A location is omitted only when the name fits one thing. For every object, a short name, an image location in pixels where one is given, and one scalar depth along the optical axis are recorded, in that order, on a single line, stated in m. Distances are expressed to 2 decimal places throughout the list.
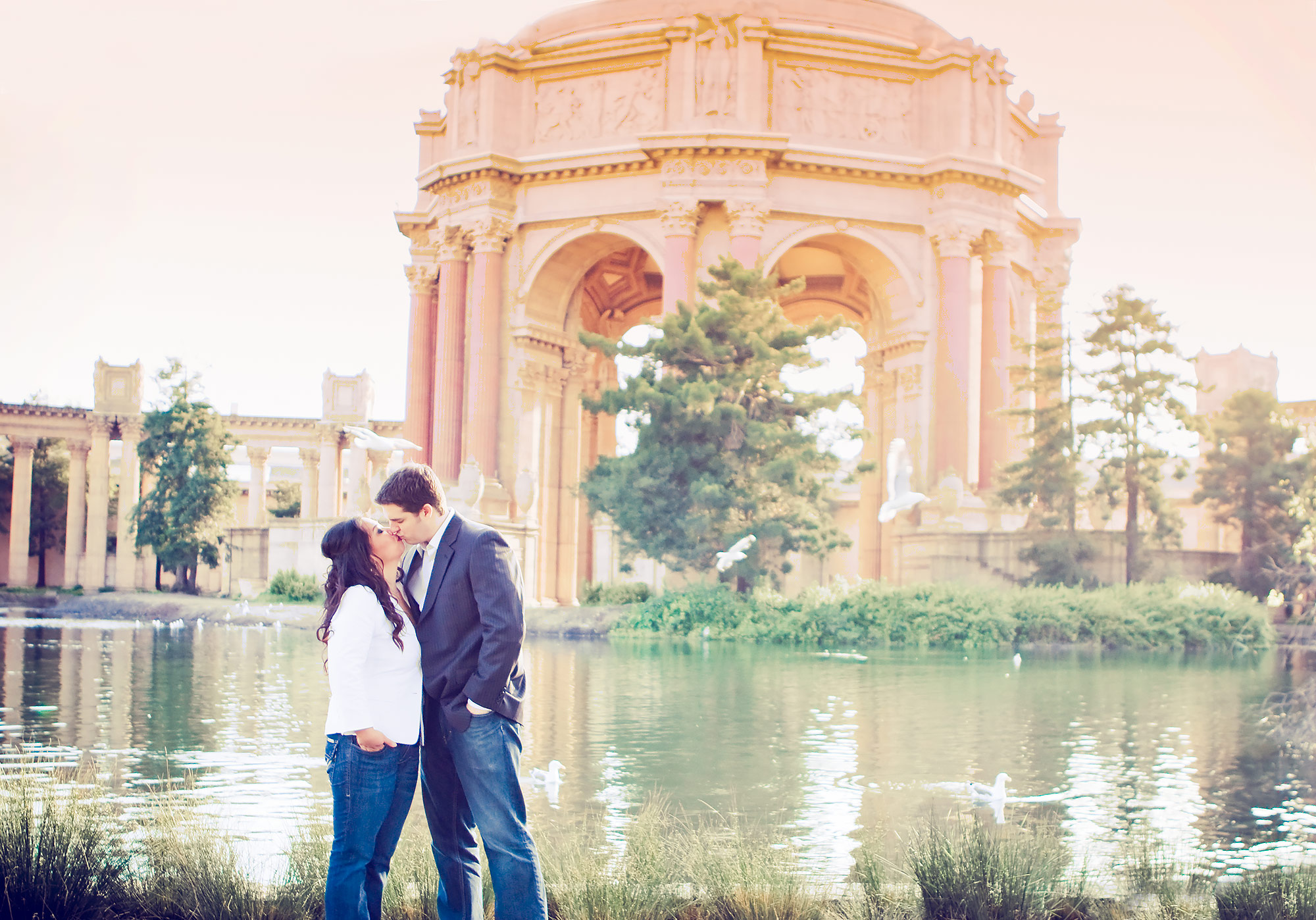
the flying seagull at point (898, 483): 21.33
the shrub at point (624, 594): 33.50
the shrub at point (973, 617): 24.83
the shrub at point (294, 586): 36.22
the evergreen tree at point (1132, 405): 29.58
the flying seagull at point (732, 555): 25.05
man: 4.55
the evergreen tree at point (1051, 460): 30.92
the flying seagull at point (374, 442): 23.64
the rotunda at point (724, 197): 37.16
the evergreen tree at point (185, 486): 48.94
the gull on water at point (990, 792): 8.52
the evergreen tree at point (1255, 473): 32.41
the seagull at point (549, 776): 8.89
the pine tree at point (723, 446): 27.66
